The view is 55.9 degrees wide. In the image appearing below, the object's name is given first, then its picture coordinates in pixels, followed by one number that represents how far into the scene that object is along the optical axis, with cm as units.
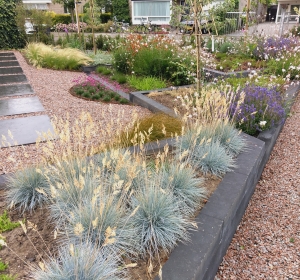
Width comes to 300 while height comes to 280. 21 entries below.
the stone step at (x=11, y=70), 842
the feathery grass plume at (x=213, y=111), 301
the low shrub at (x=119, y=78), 721
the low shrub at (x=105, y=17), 2872
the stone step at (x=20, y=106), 519
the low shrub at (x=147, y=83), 644
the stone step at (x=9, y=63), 955
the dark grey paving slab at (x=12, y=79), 739
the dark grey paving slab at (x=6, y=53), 1186
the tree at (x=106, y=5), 2914
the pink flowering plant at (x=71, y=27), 1822
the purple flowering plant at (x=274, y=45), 788
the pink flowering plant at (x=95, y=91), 598
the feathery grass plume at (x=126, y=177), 239
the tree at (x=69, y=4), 2435
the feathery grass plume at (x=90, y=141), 217
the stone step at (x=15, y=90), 633
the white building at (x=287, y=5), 2692
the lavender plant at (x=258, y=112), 392
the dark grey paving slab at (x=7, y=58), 1063
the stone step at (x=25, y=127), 409
